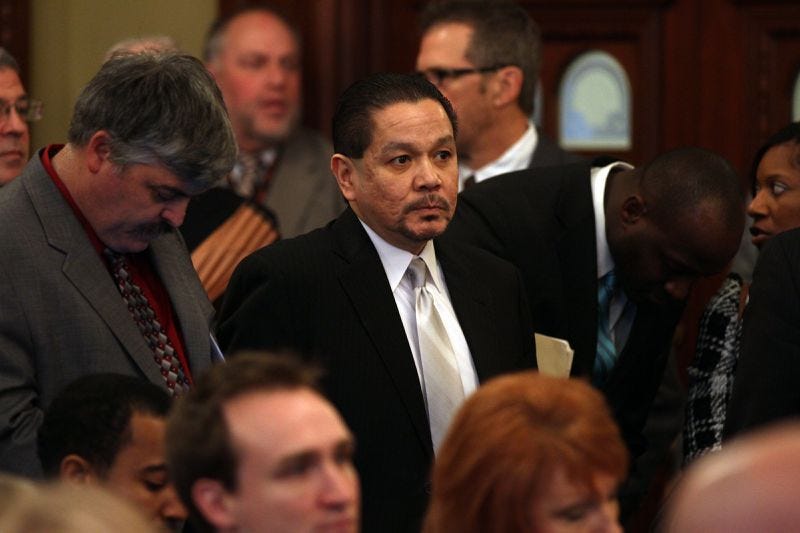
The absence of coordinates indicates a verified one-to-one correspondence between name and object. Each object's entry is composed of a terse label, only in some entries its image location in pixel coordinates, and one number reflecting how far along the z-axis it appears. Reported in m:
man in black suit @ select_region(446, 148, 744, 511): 9.62
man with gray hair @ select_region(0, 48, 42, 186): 9.75
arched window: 13.57
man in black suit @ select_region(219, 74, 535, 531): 8.09
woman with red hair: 5.84
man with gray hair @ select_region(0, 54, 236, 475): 7.57
